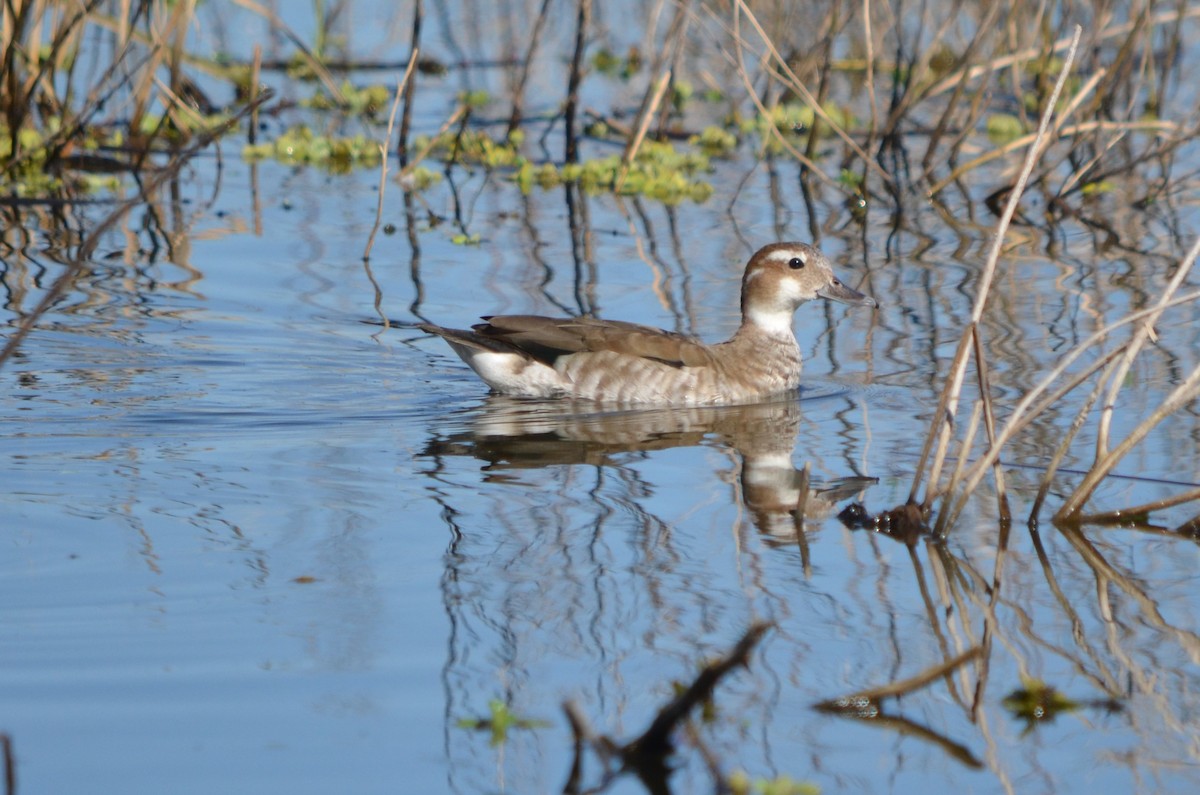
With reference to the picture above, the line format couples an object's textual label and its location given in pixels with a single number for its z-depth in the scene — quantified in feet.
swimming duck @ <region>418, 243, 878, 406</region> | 54.44
